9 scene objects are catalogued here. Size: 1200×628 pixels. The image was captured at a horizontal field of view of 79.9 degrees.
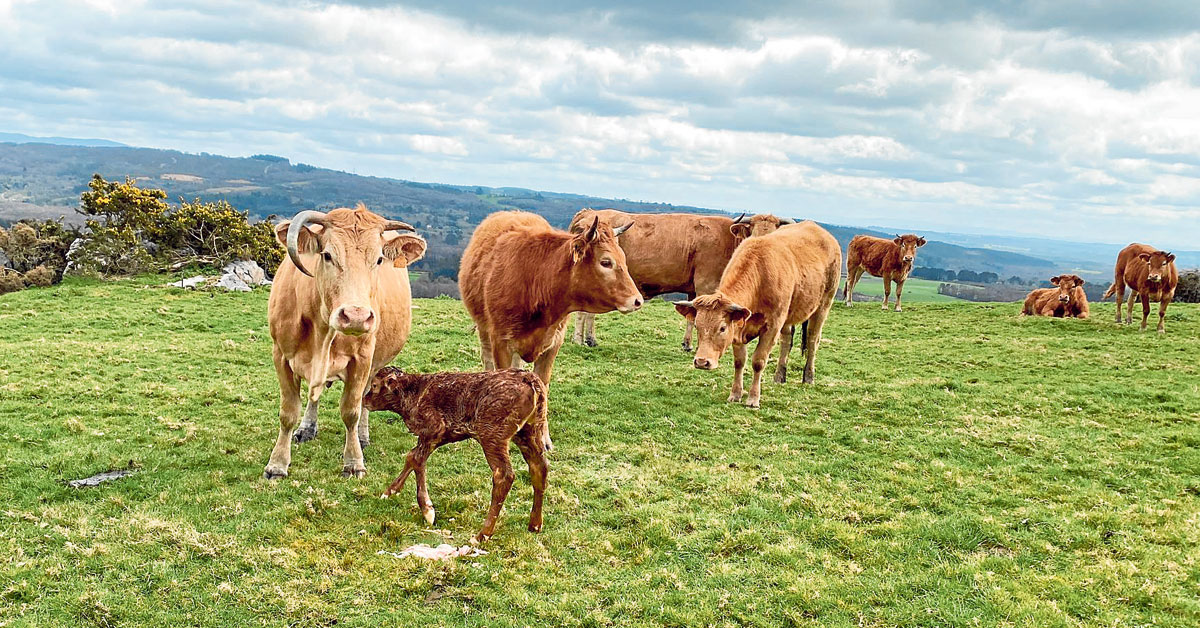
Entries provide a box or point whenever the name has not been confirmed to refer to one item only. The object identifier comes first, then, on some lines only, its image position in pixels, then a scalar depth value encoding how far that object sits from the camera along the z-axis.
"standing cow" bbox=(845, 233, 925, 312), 26.00
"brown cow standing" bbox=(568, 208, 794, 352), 15.85
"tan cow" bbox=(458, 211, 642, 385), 8.32
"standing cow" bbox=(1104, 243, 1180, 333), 19.48
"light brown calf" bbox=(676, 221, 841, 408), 10.33
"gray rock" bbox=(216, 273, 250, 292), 22.89
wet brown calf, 6.24
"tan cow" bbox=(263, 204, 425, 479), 6.36
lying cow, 22.11
